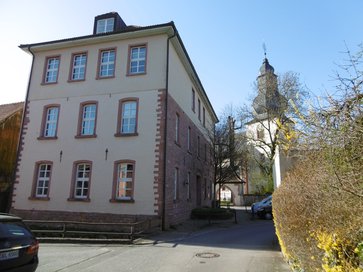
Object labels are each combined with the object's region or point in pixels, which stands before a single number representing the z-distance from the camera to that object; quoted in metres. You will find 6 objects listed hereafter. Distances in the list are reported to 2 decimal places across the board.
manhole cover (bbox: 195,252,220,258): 9.51
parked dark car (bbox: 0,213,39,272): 5.55
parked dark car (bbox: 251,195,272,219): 23.97
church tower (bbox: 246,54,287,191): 33.29
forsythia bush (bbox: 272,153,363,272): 3.17
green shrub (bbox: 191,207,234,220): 21.39
